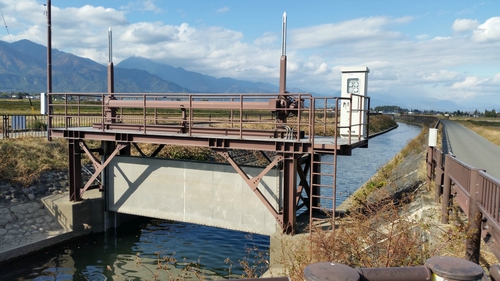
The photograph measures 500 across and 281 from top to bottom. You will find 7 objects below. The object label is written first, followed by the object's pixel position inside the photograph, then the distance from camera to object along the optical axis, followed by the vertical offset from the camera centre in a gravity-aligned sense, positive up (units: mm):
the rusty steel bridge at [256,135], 10930 -588
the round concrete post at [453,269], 3068 -1215
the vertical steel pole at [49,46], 16875 +2992
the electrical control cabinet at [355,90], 12531 +1007
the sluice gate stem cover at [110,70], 15138 +1812
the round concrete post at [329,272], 2916 -1201
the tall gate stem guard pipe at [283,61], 11431 +1729
